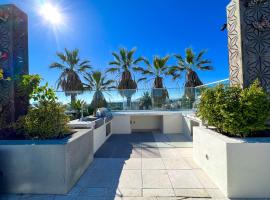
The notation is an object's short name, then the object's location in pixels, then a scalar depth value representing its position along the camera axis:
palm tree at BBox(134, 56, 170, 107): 14.39
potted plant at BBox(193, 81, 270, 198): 2.70
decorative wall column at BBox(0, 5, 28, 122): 3.90
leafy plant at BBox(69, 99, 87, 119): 7.17
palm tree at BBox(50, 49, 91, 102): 13.61
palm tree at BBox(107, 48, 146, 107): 14.31
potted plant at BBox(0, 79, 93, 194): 2.88
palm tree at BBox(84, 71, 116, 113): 13.82
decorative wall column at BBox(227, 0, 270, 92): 3.67
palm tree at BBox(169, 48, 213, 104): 14.78
